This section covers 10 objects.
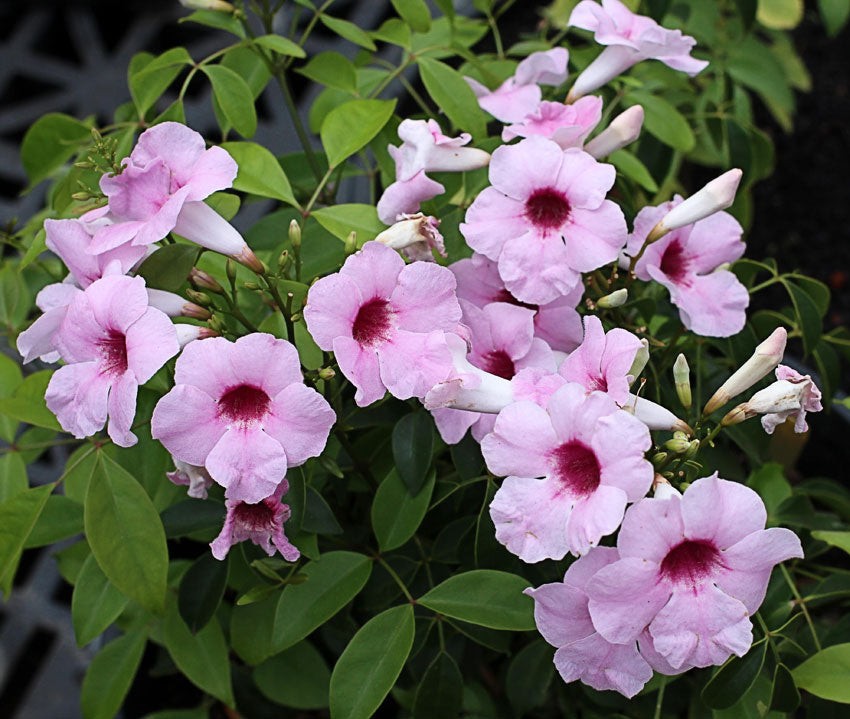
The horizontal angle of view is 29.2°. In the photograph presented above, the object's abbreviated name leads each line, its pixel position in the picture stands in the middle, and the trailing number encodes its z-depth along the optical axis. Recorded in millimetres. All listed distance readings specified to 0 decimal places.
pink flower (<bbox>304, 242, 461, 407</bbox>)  515
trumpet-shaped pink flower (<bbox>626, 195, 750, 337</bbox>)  572
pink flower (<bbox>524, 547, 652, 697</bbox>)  511
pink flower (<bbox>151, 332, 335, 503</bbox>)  505
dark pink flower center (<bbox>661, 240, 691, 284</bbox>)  589
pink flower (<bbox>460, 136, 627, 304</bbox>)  545
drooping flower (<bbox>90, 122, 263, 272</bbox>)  524
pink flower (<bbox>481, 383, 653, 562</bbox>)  491
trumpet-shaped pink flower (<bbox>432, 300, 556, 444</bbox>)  550
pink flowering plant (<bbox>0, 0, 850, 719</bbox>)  505
